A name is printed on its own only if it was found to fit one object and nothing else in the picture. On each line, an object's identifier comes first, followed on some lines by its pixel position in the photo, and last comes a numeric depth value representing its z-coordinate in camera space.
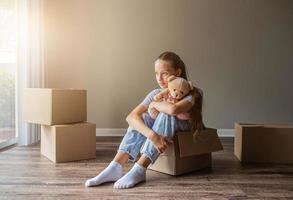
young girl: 1.59
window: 2.45
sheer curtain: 2.53
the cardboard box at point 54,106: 2.05
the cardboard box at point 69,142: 2.02
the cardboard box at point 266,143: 2.04
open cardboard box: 1.71
